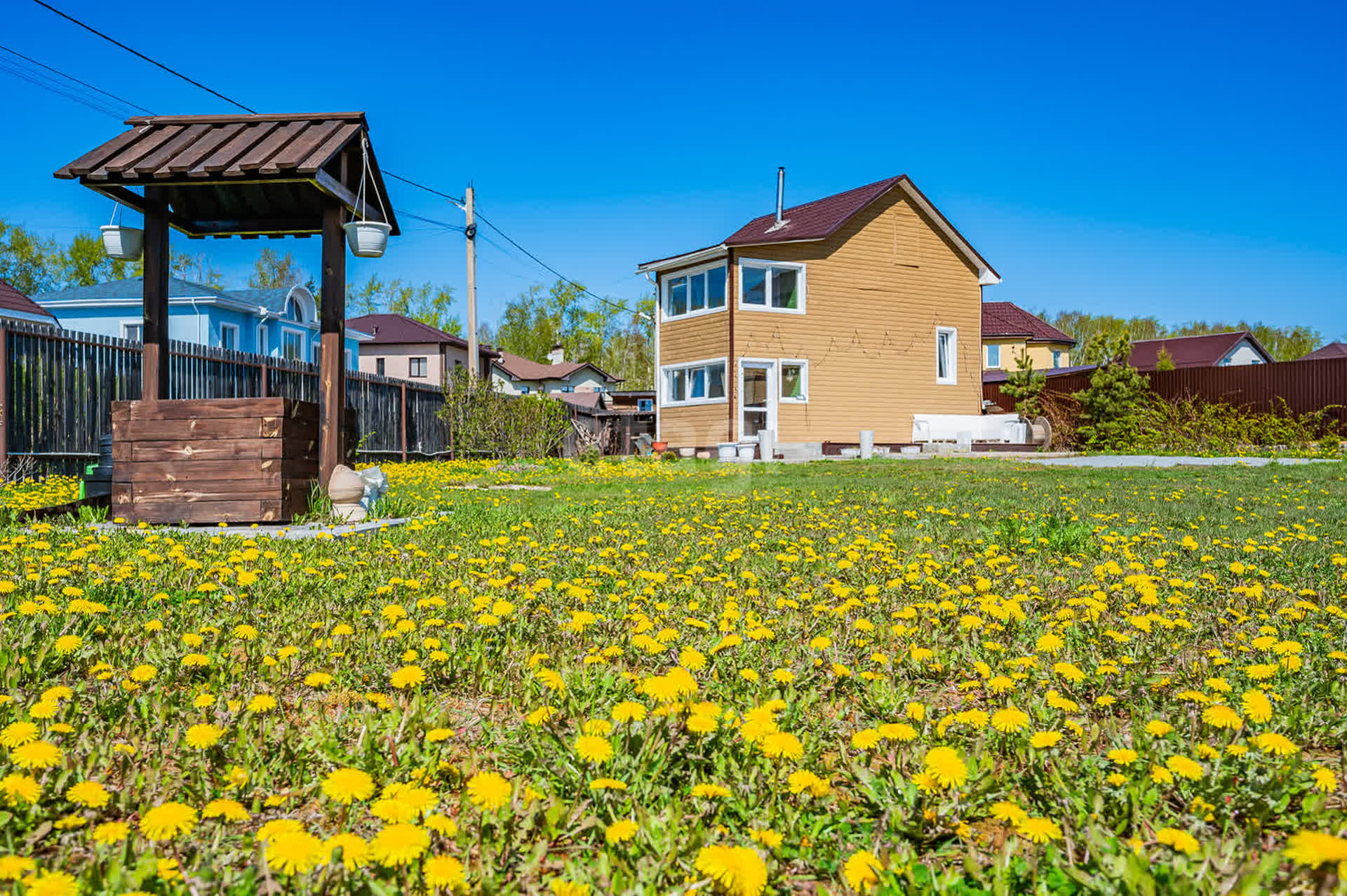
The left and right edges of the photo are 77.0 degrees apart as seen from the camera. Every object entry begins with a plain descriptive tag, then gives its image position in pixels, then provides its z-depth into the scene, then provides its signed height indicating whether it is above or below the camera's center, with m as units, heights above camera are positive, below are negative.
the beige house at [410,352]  45.16 +5.12
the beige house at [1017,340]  40.69 +5.18
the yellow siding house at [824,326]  22.19 +3.34
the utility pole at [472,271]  22.50 +4.84
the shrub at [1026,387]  23.72 +1.65
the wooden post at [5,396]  8.96 +0.55
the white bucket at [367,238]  7.03 +1.74
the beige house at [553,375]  57.56 +5.03
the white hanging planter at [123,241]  7.02 +1.72
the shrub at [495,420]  18.34 +0.58
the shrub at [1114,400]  20.70 +1.16
